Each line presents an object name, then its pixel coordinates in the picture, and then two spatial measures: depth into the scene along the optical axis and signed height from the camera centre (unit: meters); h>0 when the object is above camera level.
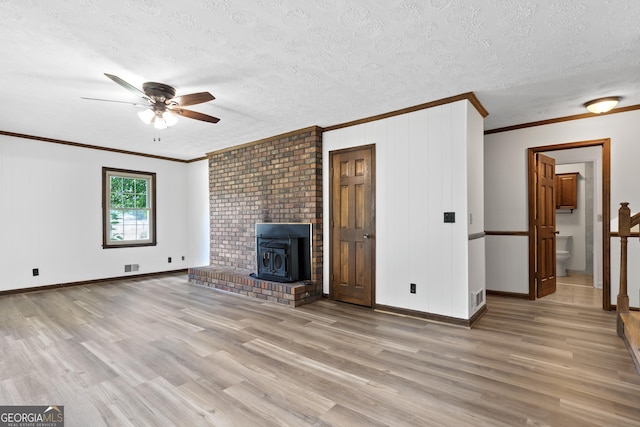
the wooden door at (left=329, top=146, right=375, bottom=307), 4.04 -0.18
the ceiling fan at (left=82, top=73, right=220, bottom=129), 2.89 +1.03
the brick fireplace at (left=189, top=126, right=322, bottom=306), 4.47 +0.15
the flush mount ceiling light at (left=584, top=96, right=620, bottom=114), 3.40 +1.14
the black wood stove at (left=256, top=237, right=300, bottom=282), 4.50 -0.66
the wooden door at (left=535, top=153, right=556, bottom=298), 4.46 -0.21
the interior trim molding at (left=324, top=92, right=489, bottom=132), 3.31 +1.17
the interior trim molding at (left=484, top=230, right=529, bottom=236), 4.41 -0.30
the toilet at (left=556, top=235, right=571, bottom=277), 5.93 -0.86
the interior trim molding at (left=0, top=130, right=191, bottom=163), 4.83 +1.17
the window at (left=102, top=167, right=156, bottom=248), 5.82 +0.11
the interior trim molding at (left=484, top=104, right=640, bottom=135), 3.70 +1.15
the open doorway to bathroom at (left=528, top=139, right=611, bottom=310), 3.86 -0.36
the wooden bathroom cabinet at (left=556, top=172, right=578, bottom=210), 6.31 +0.41
